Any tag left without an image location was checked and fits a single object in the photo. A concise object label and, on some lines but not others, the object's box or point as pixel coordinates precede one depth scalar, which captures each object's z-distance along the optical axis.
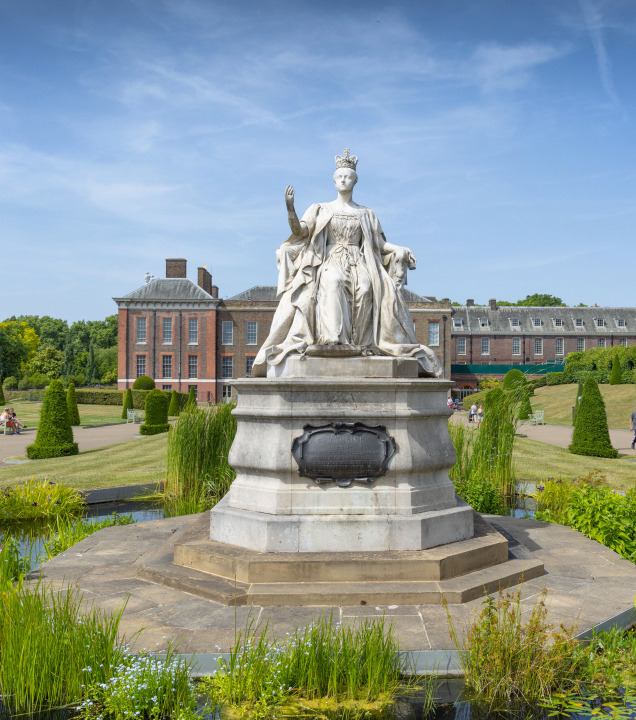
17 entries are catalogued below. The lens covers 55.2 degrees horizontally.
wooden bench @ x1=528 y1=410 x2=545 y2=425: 31.62
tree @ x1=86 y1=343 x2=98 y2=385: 73.88
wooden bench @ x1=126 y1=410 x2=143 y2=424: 33.24
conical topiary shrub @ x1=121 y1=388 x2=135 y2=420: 37.08
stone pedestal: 5.06
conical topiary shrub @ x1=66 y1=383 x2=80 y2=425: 27.20
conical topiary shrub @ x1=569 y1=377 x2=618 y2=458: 16.47
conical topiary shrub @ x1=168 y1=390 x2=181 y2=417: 34.06
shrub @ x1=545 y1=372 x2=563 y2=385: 49.91
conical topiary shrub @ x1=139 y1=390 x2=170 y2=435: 24.00
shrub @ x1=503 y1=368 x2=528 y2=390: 36.45
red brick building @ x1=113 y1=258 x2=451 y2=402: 50.84
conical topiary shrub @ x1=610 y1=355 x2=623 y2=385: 41.97
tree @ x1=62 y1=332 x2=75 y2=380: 74.75
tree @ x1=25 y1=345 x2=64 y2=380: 74.93
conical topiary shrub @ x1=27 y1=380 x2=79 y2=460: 16.28
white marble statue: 5.72
